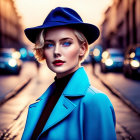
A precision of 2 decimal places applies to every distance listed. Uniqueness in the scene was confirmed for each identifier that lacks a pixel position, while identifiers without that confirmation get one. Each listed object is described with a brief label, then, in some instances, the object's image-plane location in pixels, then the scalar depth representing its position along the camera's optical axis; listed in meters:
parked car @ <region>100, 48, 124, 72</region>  23.12
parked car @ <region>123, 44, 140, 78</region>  16.39
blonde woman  1.75
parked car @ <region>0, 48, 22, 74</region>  21.25
